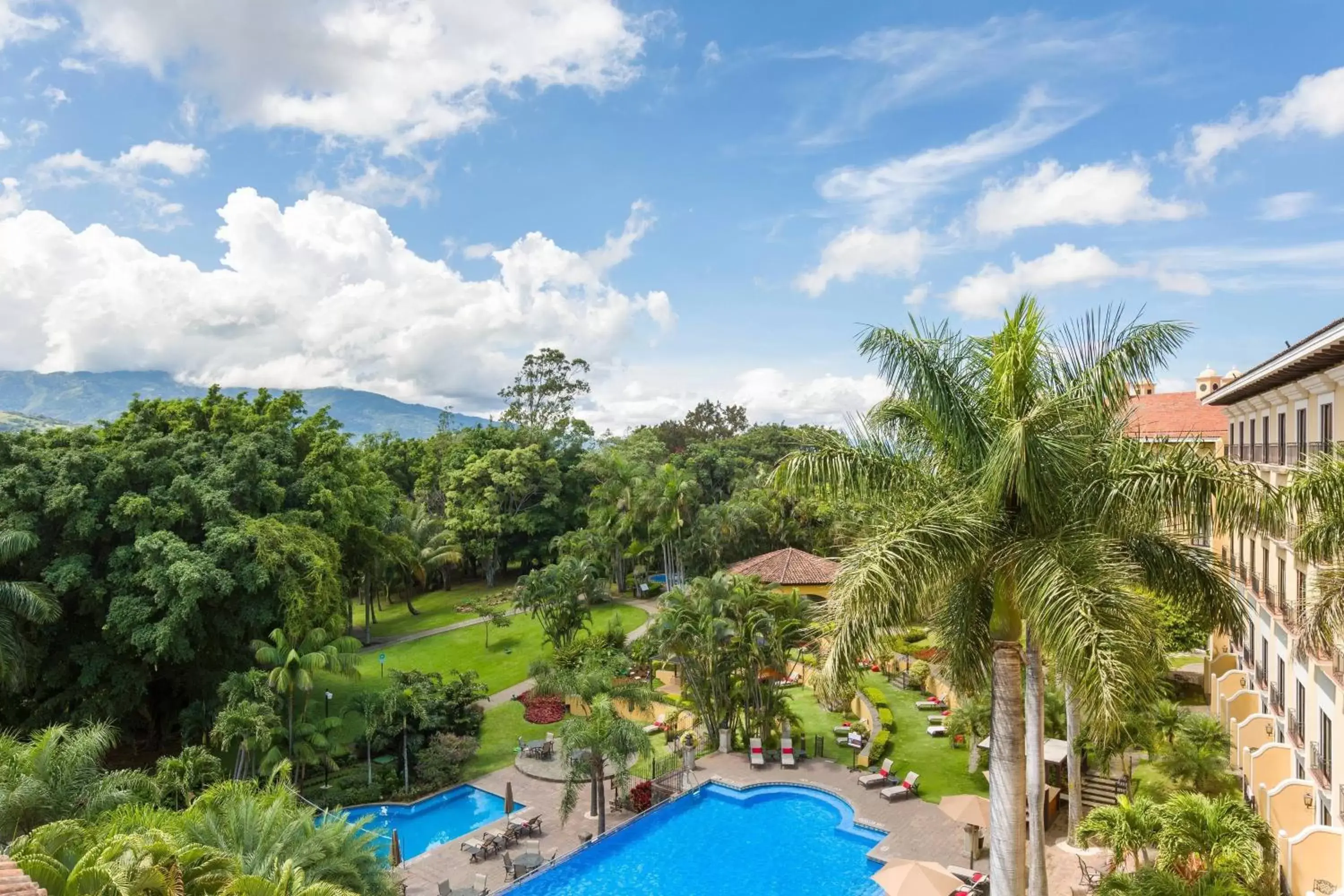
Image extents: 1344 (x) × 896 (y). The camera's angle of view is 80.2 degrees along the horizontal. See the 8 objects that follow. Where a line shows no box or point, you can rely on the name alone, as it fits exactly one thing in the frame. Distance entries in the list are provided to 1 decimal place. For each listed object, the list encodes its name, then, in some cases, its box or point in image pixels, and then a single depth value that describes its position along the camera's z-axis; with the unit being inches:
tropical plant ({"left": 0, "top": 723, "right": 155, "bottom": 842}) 506.0
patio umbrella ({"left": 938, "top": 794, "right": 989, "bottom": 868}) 675.4
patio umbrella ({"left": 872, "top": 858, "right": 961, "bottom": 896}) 555.2
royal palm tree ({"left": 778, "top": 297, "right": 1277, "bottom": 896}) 349.1
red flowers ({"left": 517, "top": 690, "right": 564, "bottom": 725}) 1091.3
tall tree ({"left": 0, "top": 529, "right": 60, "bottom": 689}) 784.3
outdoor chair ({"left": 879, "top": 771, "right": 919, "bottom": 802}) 786.8
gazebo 1450.5
